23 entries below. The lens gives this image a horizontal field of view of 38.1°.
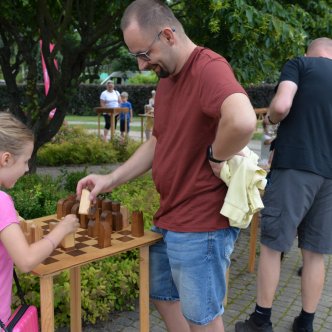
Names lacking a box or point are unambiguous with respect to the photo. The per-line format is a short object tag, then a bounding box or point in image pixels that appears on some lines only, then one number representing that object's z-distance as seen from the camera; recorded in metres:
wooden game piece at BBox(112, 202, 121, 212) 2.76
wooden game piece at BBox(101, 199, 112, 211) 2.80
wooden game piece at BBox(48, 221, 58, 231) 2.47
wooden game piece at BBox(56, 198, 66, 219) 2.79
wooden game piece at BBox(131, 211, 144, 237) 2.58
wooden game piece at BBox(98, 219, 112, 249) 2.41
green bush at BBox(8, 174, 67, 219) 4.58
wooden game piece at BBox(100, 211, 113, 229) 2.58
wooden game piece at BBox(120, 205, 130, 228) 2.72
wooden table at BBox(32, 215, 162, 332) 2.14
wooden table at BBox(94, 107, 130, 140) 13.13
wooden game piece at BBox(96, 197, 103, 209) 2.84
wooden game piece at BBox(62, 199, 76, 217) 2.78
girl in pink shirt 1.92
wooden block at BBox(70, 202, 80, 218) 2.72
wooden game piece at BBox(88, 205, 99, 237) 2.53
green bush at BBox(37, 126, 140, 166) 10.42
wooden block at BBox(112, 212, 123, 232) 2.68
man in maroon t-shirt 1.99
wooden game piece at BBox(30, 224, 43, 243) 2.36
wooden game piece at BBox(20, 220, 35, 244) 2.37
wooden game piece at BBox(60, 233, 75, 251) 2.34
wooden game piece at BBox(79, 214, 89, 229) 2.71
